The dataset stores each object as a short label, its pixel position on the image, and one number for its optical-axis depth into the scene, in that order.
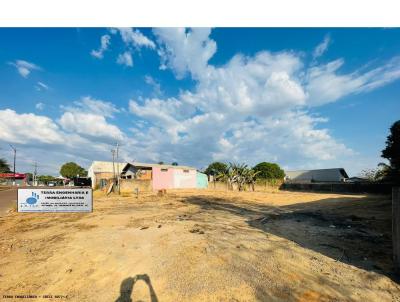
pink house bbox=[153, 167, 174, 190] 38.38
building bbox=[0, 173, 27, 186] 70.25
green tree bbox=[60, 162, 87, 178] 86.50
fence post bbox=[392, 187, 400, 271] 5.11
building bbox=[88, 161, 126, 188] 48.42
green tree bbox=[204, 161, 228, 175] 76.39
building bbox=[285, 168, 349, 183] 52.75
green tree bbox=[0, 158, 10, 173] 56.91
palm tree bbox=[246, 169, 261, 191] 43.91
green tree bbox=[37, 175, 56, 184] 85.41
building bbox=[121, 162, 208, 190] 39.20
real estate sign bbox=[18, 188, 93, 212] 13.53
